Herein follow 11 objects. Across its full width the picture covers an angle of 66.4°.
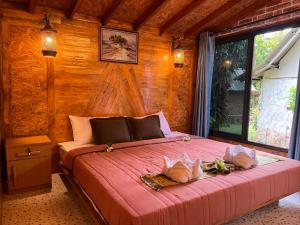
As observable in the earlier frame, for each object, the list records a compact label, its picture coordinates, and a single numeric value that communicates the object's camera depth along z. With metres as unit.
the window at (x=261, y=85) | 3.54
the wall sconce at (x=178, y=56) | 3.91
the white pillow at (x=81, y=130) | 3.16
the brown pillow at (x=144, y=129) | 3.36
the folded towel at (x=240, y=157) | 2.24
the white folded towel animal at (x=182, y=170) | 1.87
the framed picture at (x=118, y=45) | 3.49
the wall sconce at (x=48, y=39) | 2.85
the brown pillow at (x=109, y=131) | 3.08
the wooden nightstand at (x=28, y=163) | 2.57
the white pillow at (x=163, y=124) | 3.78
